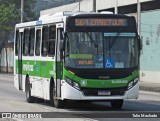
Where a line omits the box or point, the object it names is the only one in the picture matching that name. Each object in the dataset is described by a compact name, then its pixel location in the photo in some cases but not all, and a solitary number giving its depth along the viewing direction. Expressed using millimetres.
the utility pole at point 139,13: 42062
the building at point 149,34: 40075
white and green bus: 18016
